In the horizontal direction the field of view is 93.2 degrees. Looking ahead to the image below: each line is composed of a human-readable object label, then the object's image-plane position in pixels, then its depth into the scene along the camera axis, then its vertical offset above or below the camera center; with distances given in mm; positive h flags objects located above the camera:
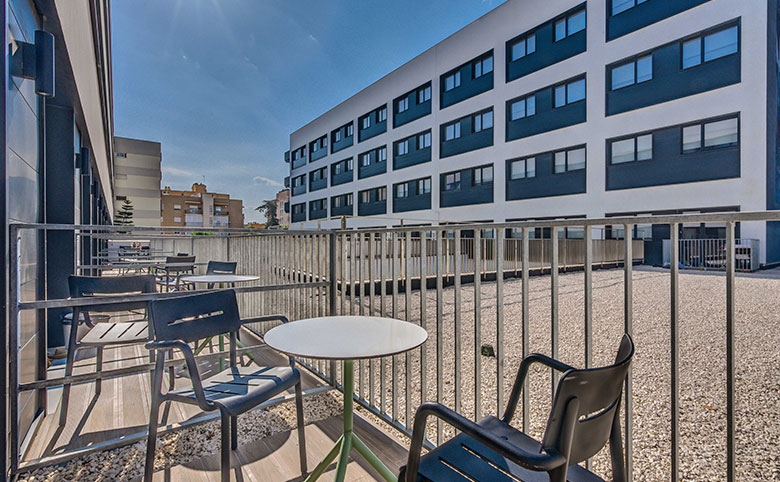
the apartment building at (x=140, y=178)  34000 +5739
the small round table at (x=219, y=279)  3432 -392
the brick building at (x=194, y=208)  49906 +4284
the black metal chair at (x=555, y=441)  809 -490
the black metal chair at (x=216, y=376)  1584 -692
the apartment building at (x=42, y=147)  1999 +737
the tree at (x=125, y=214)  32281 +2187
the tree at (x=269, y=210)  53375 +4132
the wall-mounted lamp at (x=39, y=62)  2117 +1039
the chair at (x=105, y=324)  2328 -584
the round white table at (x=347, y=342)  1491 -456
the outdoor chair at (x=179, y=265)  5025 -383
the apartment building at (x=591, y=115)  11031 +4723
